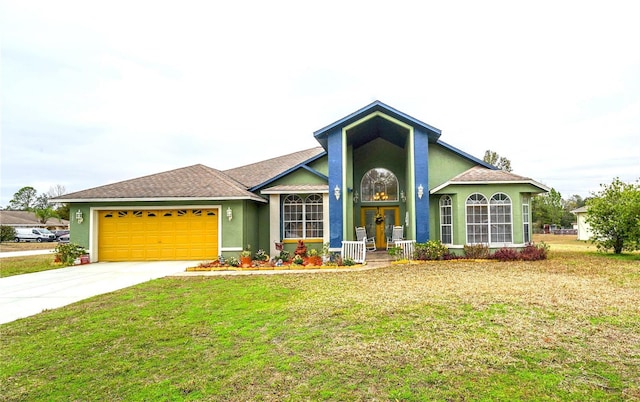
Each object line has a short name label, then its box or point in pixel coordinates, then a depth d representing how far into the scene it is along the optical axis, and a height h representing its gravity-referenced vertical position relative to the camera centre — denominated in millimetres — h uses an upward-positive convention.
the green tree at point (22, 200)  68625 +4342
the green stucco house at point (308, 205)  13727 +587
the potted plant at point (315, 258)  12781 -1467
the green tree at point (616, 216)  14070 +6
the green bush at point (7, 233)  30903 -994
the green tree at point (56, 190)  68188 +6204
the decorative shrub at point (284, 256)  13517 -1434
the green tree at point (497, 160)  35250 +5850
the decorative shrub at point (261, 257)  13828 -1482
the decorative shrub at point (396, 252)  13352 -1293
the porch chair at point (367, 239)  15434 -963
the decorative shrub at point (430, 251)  13188 -1258
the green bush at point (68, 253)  13477 -1216
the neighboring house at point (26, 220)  45969 +261
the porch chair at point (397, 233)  15219 -652
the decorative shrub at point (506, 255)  12922 -1412
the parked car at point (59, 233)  34569 -1217
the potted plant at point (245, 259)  12562 -1429
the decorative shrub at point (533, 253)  12875 -1353
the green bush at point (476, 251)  13164 -1278
